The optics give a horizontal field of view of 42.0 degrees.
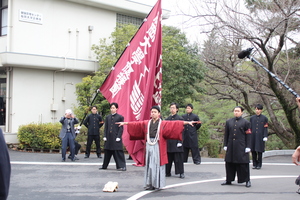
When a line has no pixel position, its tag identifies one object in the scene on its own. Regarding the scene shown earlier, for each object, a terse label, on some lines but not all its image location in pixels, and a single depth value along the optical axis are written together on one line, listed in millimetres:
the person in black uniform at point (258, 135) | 12484
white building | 18344
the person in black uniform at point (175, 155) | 10336
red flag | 11633
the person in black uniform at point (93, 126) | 14617
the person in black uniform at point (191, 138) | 13361
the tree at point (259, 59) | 14906
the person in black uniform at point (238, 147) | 9078
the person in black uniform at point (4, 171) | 3004
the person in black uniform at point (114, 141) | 11586
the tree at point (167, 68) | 19750
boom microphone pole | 7812
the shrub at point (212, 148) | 21516
